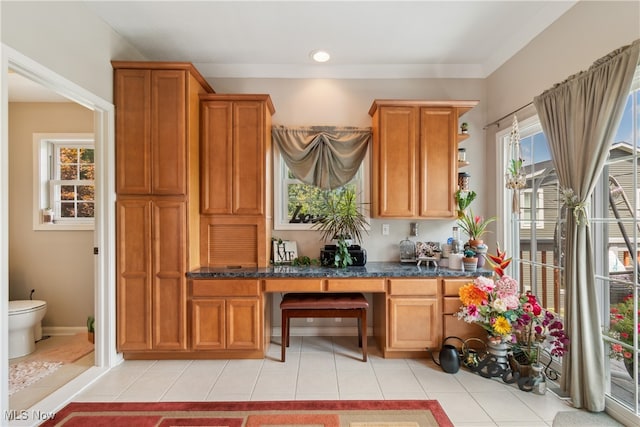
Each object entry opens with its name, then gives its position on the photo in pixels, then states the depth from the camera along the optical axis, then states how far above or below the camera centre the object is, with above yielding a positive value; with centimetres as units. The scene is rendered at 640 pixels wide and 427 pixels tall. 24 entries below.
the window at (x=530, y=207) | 266 +6
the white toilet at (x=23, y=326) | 281 -105
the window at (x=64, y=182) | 349 +40
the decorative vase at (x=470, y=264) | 283 -47
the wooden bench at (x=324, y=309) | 272 -87
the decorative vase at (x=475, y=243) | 291 -28
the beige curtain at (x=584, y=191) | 187 +15
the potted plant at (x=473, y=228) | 293 -14
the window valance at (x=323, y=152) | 328 +68
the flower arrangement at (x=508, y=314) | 232 -79
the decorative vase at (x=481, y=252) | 291 -37
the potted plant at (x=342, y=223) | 299 -9
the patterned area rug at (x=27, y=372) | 234 -132
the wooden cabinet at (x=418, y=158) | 304 +57
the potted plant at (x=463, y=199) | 304 +15
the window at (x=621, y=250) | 188 -24
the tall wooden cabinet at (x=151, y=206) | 266 +8
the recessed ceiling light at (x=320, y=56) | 305 +164
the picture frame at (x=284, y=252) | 320 -40
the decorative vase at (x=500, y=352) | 246 -114
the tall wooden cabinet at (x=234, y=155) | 295 +59
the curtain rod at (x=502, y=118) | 271 +97
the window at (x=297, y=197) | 336 +19
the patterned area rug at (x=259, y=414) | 194 -134
